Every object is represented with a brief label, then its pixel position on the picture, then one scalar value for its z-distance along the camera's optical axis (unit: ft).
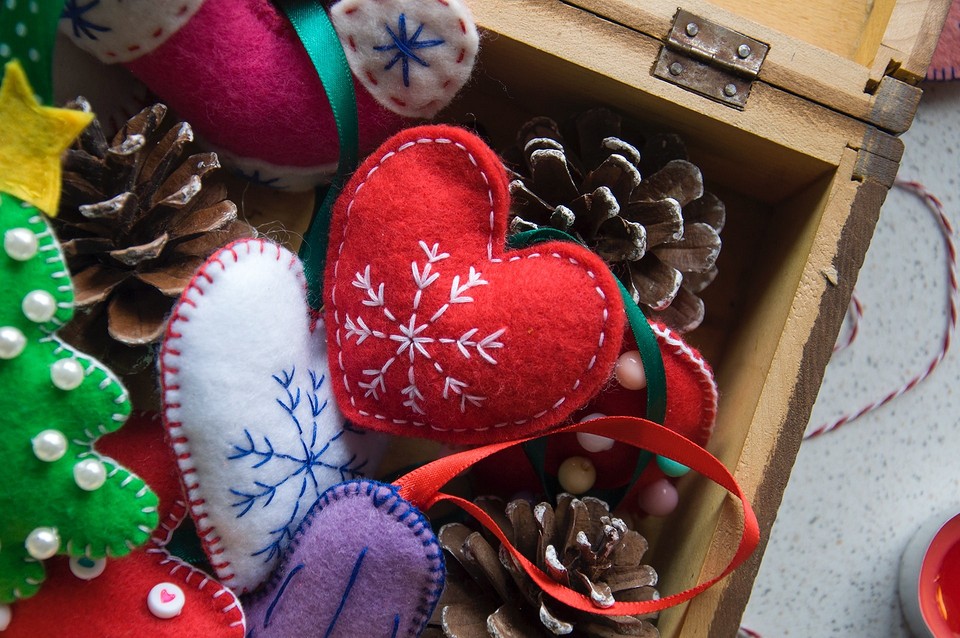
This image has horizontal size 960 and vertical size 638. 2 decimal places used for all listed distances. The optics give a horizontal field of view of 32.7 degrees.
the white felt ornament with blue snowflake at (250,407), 1.19
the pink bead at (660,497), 1.36
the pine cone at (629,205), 1.28
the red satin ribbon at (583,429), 1.24
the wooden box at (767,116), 1.27
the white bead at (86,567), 1.21
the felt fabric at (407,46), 1.23
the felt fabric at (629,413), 1.29
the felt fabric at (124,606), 1.21
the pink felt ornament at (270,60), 1.22
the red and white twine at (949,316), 1.57
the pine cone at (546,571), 1.26
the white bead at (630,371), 1.29
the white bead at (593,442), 1.32
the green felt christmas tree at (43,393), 1.14
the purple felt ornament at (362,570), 1.21
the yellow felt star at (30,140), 1.14
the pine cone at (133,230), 1.21
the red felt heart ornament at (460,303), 1.22
